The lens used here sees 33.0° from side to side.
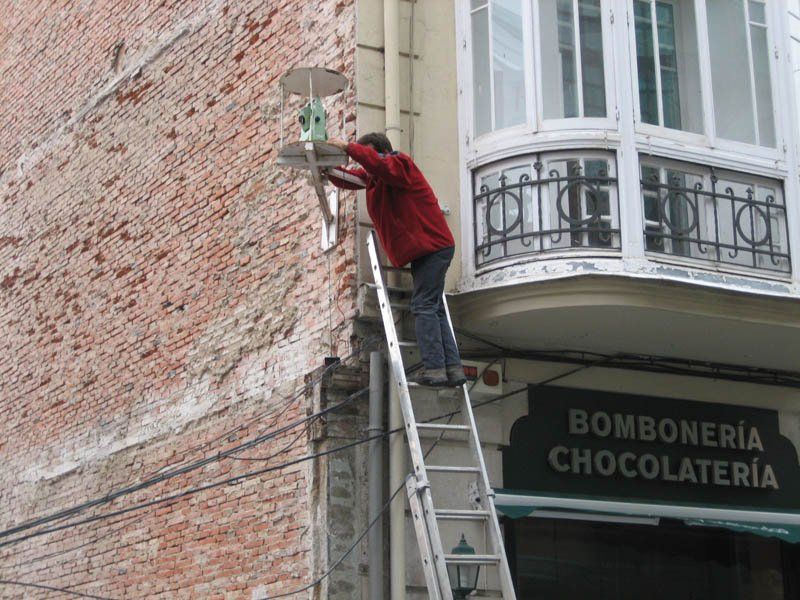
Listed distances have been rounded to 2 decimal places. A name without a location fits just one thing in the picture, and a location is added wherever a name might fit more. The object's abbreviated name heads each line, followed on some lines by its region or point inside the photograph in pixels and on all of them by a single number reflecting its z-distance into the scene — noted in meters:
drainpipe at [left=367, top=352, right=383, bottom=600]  8.67
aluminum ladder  7.66
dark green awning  9.19
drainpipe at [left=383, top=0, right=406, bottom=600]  8.66
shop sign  9.68
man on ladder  8.51
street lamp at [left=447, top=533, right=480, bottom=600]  8.26
